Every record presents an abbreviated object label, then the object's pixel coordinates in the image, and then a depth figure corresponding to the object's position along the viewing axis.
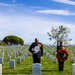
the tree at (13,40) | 82.08
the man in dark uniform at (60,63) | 12.01
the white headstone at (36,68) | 9.46
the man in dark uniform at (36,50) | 11.64
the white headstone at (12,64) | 13.21
